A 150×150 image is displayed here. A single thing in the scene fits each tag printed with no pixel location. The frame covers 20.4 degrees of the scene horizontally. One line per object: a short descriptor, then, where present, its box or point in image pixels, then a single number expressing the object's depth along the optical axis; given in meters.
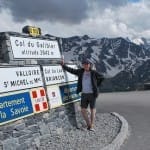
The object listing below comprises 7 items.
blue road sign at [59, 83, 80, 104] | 11.87
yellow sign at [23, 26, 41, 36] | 11.38
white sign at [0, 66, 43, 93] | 9.19
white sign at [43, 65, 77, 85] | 11.20
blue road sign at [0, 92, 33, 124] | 8.89
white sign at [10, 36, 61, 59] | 10.36
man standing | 11.68
